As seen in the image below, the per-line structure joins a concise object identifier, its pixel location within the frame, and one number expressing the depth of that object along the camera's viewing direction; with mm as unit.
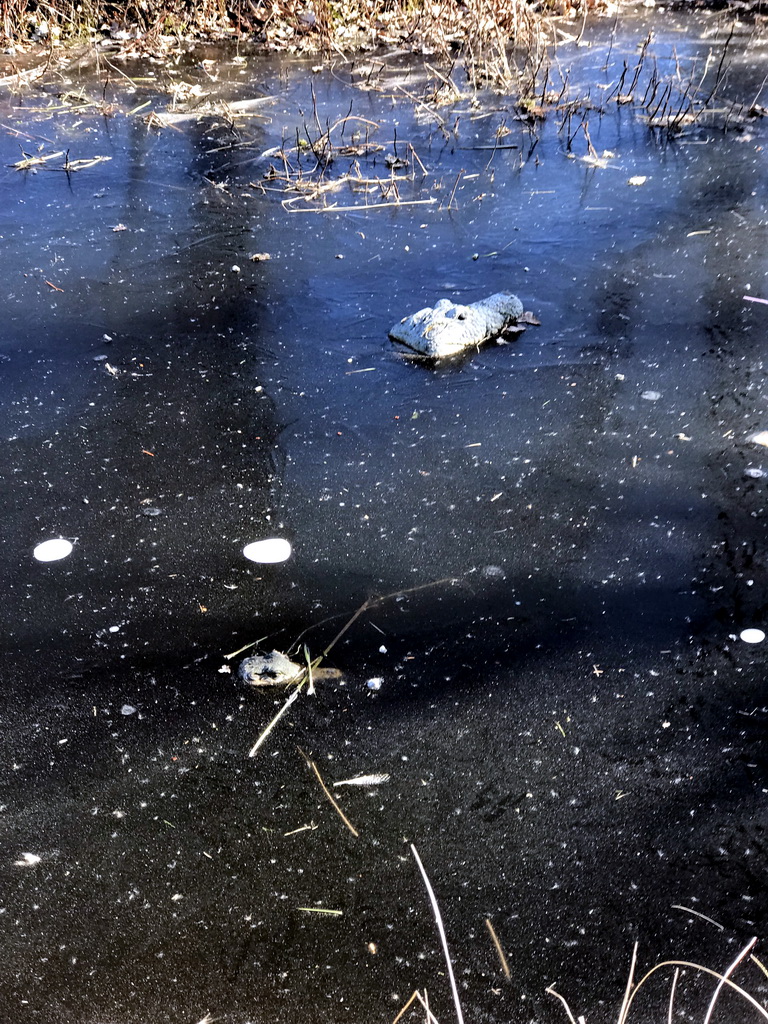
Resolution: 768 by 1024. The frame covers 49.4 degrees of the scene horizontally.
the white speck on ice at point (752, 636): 2438
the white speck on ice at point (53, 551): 2793
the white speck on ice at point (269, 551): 2785
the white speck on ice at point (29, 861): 1971
